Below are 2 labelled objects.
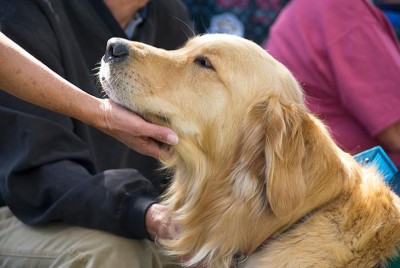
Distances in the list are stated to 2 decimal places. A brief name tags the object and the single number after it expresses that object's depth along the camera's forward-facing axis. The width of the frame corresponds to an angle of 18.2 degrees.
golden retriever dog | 4.06
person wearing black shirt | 4.73
